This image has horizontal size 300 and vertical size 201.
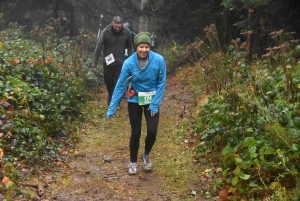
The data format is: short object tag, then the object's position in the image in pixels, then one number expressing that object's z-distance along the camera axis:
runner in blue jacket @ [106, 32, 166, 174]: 5.86
